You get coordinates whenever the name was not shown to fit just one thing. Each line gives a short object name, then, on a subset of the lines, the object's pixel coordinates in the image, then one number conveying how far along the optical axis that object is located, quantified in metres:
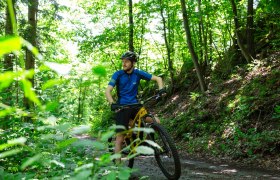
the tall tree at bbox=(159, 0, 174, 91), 20.26
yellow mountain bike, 5.12
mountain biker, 5.61
